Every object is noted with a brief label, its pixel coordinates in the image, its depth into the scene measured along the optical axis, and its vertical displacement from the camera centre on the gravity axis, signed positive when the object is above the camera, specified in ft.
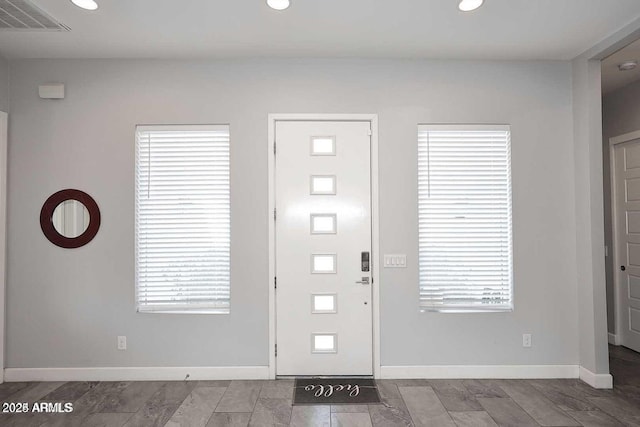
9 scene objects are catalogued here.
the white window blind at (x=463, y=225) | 11.37 +0.08
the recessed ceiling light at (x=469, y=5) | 8.41 +4.78
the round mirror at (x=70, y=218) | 11.23 +0.32
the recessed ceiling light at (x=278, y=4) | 8.44 +4.80
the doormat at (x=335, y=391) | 9.78 -4.21
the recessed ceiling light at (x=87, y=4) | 8.39 +4.80
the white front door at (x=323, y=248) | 11.17 -0.55
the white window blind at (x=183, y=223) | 11.30 +0.17
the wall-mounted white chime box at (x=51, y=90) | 11.21 +3.91
